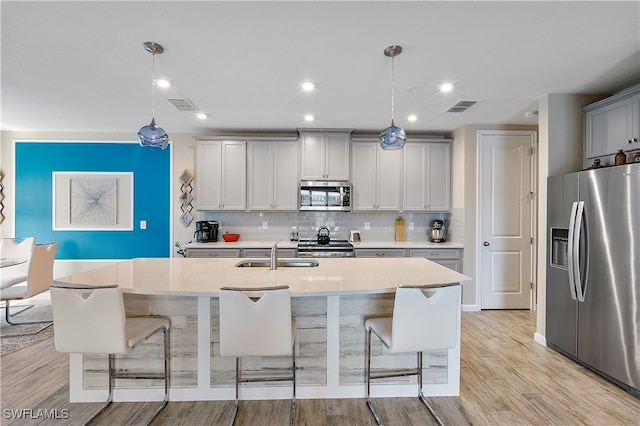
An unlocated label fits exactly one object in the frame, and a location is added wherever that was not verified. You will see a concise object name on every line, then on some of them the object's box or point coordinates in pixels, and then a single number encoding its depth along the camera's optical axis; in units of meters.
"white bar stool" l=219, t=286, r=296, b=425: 1.87
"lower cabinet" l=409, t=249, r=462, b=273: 4.52
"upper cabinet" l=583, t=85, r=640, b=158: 2.78
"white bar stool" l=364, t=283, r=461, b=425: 1.95
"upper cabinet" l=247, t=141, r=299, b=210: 4.79
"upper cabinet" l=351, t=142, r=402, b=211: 4.86
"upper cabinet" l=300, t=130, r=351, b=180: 4.76
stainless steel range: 4.43
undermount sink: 2.94
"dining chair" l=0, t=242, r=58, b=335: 3.75
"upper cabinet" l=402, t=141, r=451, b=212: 4.88
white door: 4.51
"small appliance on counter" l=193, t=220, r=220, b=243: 4.81
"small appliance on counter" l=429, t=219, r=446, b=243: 4.90
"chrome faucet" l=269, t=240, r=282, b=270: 2.65
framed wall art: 5.04
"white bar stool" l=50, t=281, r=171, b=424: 1.90
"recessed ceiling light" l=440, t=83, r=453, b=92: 3.11
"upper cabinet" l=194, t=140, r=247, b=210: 4.76
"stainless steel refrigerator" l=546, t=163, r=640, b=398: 2.42
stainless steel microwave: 4.77
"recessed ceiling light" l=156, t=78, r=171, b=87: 3.00
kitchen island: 2.37
